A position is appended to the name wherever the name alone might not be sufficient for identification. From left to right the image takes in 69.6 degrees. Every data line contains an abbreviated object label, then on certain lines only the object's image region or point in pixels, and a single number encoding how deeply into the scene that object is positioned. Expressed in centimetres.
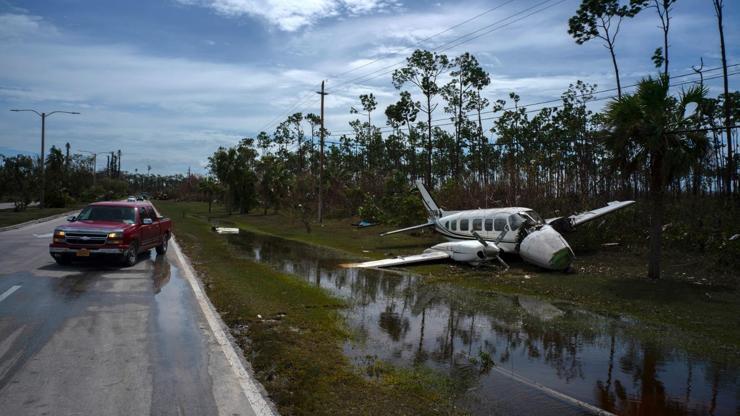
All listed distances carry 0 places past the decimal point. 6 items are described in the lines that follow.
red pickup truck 1523
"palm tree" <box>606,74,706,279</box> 1461
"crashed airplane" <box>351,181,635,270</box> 1708
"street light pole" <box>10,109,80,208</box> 4683
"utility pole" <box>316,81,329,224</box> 4141
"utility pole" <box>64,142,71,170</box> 7811
